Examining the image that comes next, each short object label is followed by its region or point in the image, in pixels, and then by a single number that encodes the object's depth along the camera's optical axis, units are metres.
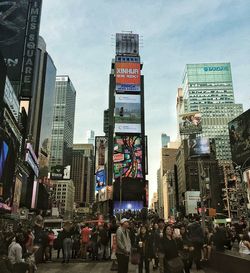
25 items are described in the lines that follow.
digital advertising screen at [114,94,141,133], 76.92
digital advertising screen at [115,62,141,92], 79.52
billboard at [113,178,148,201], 75.27
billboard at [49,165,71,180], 101.71
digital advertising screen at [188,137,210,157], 69.97
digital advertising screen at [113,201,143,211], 75.22
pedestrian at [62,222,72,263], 12.18
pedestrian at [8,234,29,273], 6.48
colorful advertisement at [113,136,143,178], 78.02
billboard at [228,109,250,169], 48.83
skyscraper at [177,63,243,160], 133.05
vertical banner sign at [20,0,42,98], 42.48
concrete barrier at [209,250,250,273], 7.33
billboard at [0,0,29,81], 41.66
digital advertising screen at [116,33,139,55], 94.56
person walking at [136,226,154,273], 8.50
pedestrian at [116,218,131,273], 6.66
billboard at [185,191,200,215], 79.52
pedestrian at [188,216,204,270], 9.59
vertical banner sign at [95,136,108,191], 113.98
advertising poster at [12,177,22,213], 46.48
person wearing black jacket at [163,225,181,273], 5.69
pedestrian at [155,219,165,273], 6.17
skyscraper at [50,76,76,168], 151.25
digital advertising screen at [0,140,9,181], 33.91
